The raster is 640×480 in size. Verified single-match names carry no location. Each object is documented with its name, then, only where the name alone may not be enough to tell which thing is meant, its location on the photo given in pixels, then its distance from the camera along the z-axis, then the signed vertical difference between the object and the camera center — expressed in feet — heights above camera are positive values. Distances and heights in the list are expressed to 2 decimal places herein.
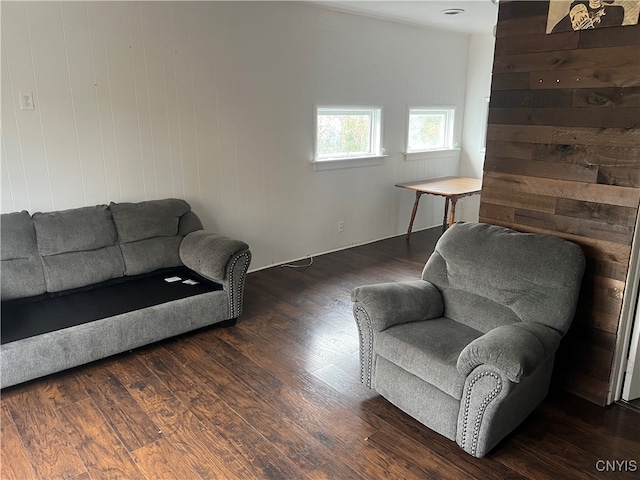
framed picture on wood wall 6.67 +1.66
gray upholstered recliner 6.19 -3.06
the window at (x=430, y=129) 18.33 -0.22
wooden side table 16.02 -2.29
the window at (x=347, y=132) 15.28 -0.32
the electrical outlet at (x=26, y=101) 9.56 +0.39
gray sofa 8.29 -3.46
